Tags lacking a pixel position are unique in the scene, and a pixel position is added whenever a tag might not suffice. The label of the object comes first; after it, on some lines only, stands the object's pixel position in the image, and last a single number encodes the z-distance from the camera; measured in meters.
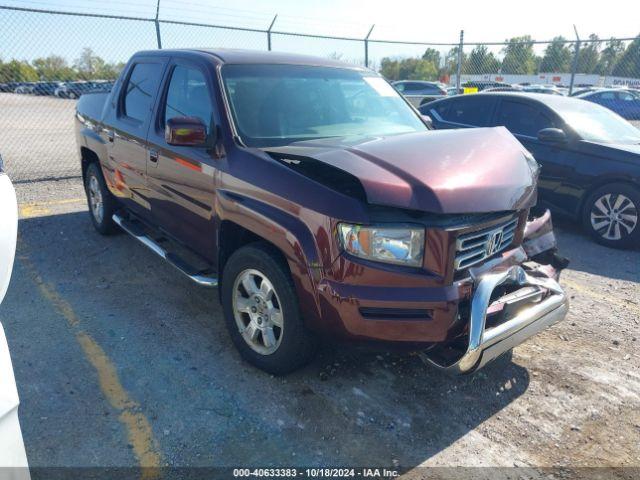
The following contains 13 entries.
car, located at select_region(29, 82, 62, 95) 14.73
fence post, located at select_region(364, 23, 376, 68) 12.29
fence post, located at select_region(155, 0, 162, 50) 9.26
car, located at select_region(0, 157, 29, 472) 1.48
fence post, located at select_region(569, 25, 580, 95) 11.84
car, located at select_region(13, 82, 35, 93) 13.84
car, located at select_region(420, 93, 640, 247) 5.82
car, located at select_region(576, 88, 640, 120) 19.84
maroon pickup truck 2.57
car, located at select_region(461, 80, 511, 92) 21.41
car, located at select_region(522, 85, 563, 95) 23.08
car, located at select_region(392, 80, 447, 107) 23.90
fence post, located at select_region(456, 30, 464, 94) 12.97
